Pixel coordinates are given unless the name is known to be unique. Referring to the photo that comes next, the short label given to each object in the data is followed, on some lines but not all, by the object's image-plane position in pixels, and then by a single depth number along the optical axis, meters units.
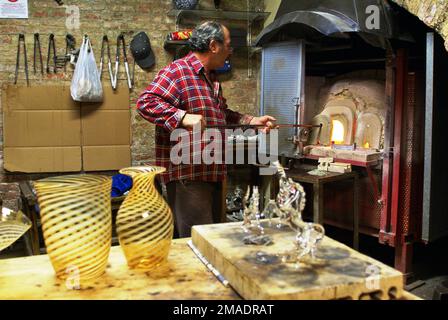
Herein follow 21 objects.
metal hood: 2.82
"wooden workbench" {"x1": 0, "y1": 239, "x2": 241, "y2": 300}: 1.16
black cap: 4.27
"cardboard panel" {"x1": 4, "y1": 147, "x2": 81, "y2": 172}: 4.12
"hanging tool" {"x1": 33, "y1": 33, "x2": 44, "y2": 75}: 4.11
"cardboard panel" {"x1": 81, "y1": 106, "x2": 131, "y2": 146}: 4.27
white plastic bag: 4.03
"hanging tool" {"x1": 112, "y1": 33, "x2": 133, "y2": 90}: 4.29
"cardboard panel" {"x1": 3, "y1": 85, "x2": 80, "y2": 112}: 4.08
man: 2.34
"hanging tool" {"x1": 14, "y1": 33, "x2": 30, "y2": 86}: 4.08
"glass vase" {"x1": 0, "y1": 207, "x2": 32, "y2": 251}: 1.35
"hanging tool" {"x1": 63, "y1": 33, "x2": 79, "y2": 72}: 4.14
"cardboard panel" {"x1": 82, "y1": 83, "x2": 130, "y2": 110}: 4.27
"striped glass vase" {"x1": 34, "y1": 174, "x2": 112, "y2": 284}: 1.17
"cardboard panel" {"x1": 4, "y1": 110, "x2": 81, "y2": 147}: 4.10
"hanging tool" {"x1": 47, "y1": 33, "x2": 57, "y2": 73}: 4.13
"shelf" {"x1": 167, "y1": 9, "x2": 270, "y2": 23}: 4.36
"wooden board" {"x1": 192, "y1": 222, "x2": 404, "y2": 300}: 1.05
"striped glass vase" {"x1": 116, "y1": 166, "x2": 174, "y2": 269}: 1.27
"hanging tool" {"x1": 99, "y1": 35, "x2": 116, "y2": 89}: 4.27
